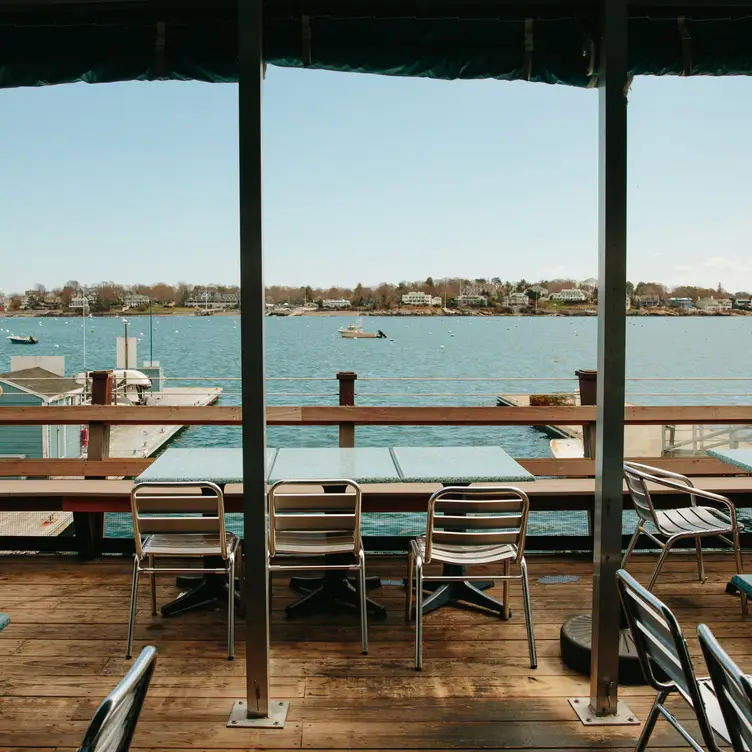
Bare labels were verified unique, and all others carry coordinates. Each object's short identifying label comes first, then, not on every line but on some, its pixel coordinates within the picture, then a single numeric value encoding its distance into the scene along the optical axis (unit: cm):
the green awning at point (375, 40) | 245
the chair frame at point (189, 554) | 274
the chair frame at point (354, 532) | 277
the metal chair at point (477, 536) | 269
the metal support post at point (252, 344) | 214
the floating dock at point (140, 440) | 1709
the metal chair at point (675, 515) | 318
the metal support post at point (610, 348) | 216
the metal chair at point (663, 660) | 153
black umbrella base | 250
